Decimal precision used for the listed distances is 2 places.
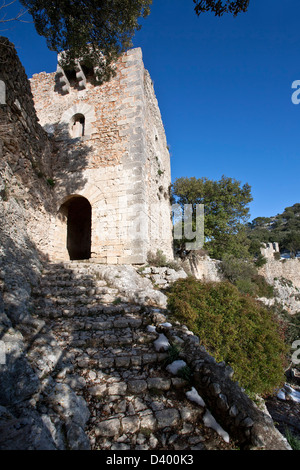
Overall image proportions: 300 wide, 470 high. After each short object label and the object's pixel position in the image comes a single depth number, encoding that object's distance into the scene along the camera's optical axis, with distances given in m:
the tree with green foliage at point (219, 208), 13.47
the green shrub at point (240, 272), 14.62
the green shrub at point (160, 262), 7.02
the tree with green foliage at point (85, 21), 5.55
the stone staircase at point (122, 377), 1.93
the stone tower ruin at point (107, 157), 7.23
